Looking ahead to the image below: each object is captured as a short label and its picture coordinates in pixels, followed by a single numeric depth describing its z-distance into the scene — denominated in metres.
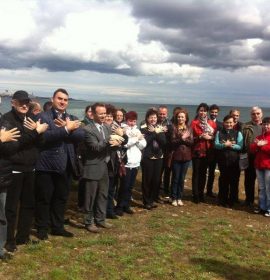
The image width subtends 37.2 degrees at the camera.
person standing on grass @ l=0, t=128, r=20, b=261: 5.81
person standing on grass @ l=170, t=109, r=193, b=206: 10.30
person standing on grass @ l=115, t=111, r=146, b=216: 9.19
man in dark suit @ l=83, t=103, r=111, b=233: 7.84
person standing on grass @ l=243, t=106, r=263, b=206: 10.62
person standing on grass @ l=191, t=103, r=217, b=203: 10.87
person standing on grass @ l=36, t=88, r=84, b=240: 7.01
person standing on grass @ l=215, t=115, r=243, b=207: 10.56
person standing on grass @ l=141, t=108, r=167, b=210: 9.80
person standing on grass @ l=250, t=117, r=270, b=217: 9.88
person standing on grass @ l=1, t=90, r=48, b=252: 6.20
